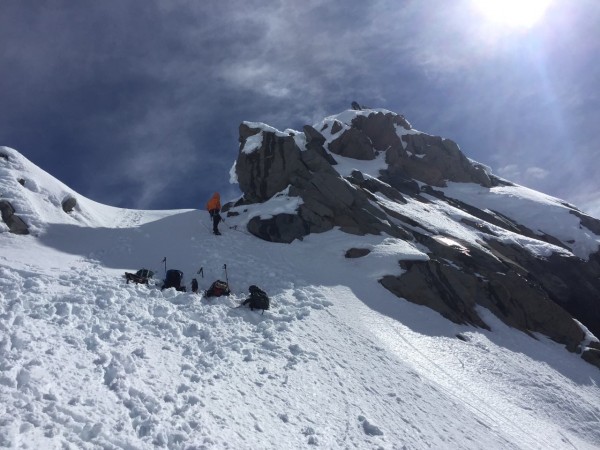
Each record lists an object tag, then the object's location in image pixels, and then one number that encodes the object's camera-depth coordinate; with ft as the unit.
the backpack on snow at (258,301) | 57.52
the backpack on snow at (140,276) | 57.11
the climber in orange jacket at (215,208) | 95.35
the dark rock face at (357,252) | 89.30
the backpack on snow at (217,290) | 58.08
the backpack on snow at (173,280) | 58.25
